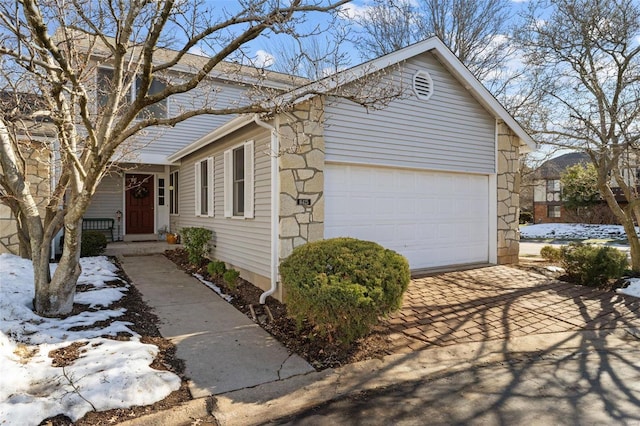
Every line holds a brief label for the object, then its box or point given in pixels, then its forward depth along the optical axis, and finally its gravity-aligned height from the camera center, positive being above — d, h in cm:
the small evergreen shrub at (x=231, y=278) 716 -130
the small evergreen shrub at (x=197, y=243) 930 -89
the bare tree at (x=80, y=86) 430 +143
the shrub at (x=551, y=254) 1026 -123
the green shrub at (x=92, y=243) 1011 -97
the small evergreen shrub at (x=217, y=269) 800 -127
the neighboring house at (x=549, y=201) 3155 +47
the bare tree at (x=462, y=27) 1670 +770
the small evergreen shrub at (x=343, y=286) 430 -90
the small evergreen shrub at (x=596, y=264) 748 -108
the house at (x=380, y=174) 646 +64
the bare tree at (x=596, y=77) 812 +286
